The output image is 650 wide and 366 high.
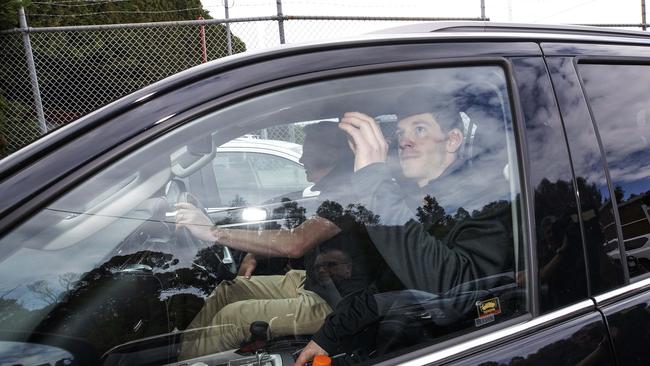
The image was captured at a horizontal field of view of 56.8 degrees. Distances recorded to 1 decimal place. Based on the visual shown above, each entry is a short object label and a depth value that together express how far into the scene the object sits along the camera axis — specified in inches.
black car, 47.9
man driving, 55.1
